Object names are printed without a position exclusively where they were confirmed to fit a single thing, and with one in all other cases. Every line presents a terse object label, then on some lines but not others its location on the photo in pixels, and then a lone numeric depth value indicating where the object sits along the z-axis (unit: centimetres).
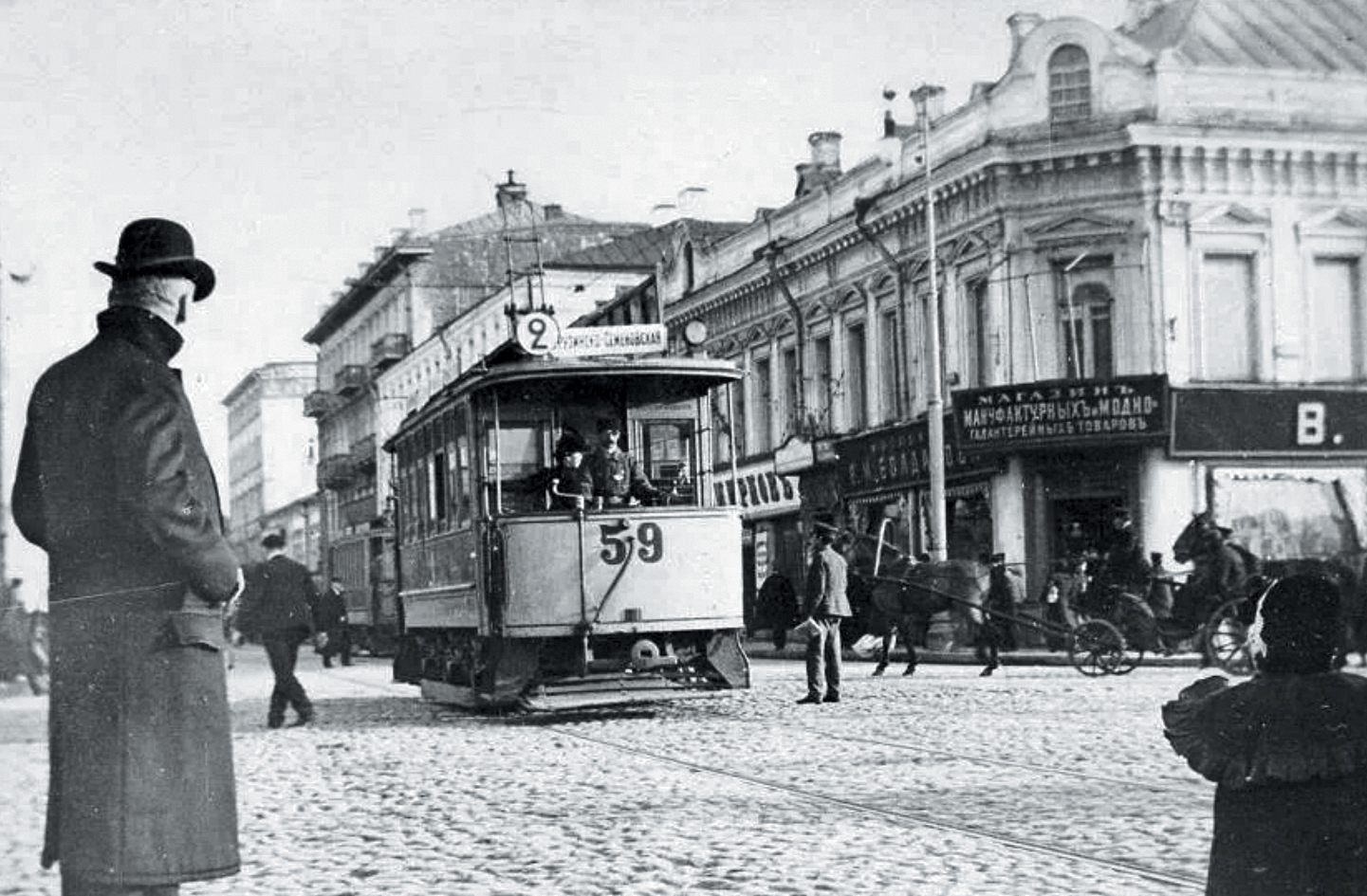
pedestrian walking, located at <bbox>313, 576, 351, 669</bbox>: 3278
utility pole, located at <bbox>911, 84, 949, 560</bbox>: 2912
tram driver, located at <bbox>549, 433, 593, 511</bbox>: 1520
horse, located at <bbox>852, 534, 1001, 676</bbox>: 2161
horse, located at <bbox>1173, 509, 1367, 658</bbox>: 1855
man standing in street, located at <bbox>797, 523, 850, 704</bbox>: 1659
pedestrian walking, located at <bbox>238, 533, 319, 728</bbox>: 1546
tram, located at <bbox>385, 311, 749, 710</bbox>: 1485
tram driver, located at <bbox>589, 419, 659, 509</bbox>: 1531
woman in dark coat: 373
